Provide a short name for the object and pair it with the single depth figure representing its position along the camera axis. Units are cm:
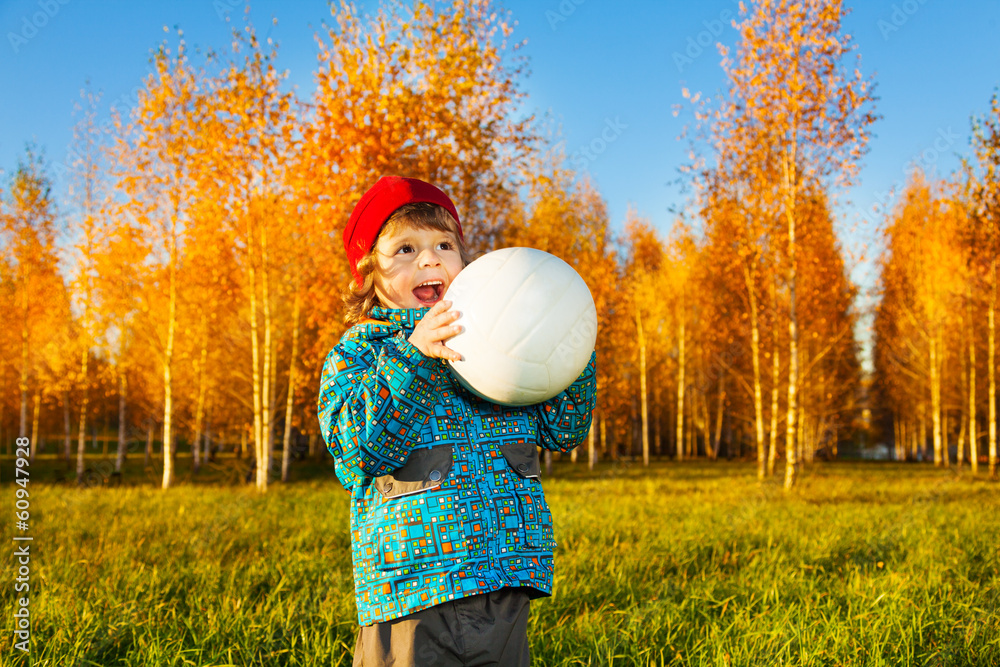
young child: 159
